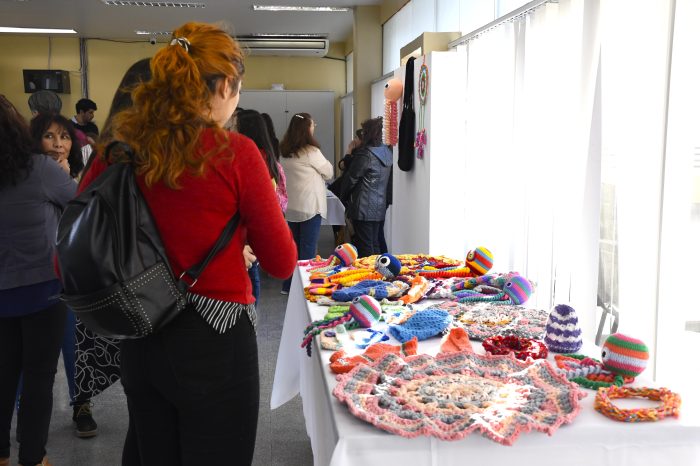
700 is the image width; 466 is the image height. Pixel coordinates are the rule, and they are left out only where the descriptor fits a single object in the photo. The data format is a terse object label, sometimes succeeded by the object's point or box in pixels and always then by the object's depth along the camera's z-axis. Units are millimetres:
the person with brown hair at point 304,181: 5227
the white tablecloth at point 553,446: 1187
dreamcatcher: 3949
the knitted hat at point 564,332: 1607
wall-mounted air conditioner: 9484
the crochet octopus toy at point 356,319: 1826
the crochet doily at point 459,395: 1192
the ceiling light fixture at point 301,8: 7680
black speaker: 10445
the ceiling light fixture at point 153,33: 9977
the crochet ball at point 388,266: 2418
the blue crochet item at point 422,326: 1745
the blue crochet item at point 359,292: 2152
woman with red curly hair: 1231
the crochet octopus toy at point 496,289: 2078
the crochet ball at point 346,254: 2641
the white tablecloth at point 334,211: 6426
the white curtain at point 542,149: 2371
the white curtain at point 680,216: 1879
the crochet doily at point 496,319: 1770
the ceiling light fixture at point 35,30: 9586
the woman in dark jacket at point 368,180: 5473
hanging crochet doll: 4477
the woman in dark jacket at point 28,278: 2111
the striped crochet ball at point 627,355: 1400
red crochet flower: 1573
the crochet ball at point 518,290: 2072
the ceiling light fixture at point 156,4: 7359
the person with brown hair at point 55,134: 2686
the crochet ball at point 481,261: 2428
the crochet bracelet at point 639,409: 1233
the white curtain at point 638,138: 1981
